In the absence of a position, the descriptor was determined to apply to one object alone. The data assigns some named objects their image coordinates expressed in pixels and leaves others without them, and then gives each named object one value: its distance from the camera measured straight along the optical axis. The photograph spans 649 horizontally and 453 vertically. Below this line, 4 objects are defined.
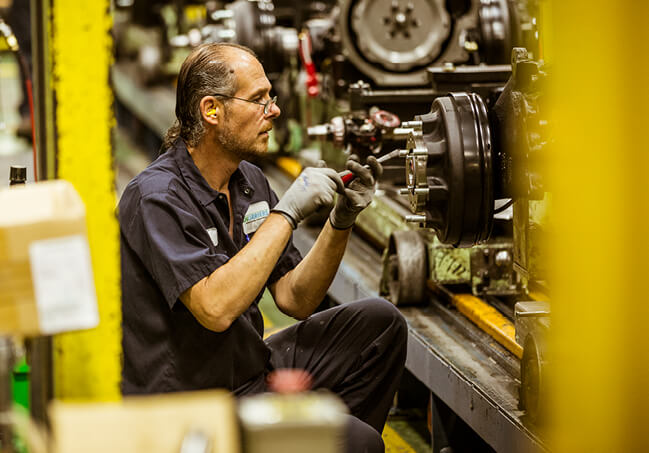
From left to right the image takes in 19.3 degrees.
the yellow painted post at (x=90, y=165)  3.82
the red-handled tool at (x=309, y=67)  6.99
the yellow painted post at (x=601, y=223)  3.78
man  4.41
